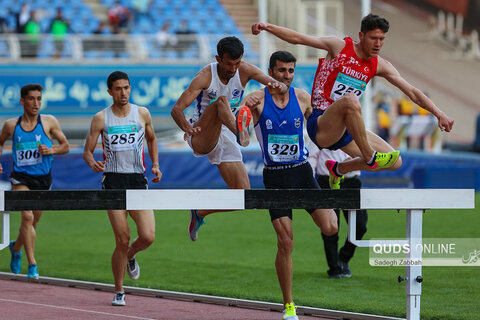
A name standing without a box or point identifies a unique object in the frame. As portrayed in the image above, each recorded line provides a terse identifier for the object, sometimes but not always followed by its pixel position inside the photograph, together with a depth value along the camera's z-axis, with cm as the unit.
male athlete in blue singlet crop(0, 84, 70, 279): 1961
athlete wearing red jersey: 1470
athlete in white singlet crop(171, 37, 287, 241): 1504
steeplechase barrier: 1280
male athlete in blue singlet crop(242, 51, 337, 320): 1518
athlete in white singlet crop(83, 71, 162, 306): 1666
